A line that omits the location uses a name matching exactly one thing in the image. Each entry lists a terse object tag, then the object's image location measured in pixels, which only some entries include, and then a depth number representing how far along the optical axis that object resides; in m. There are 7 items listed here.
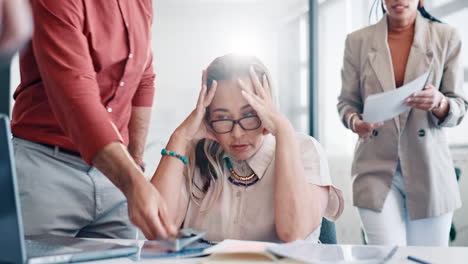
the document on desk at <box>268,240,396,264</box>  0.88
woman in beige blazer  1.87
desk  0.95
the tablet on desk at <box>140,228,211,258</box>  0.90
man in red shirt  1.10
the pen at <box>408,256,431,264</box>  0.92
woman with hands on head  1.40
